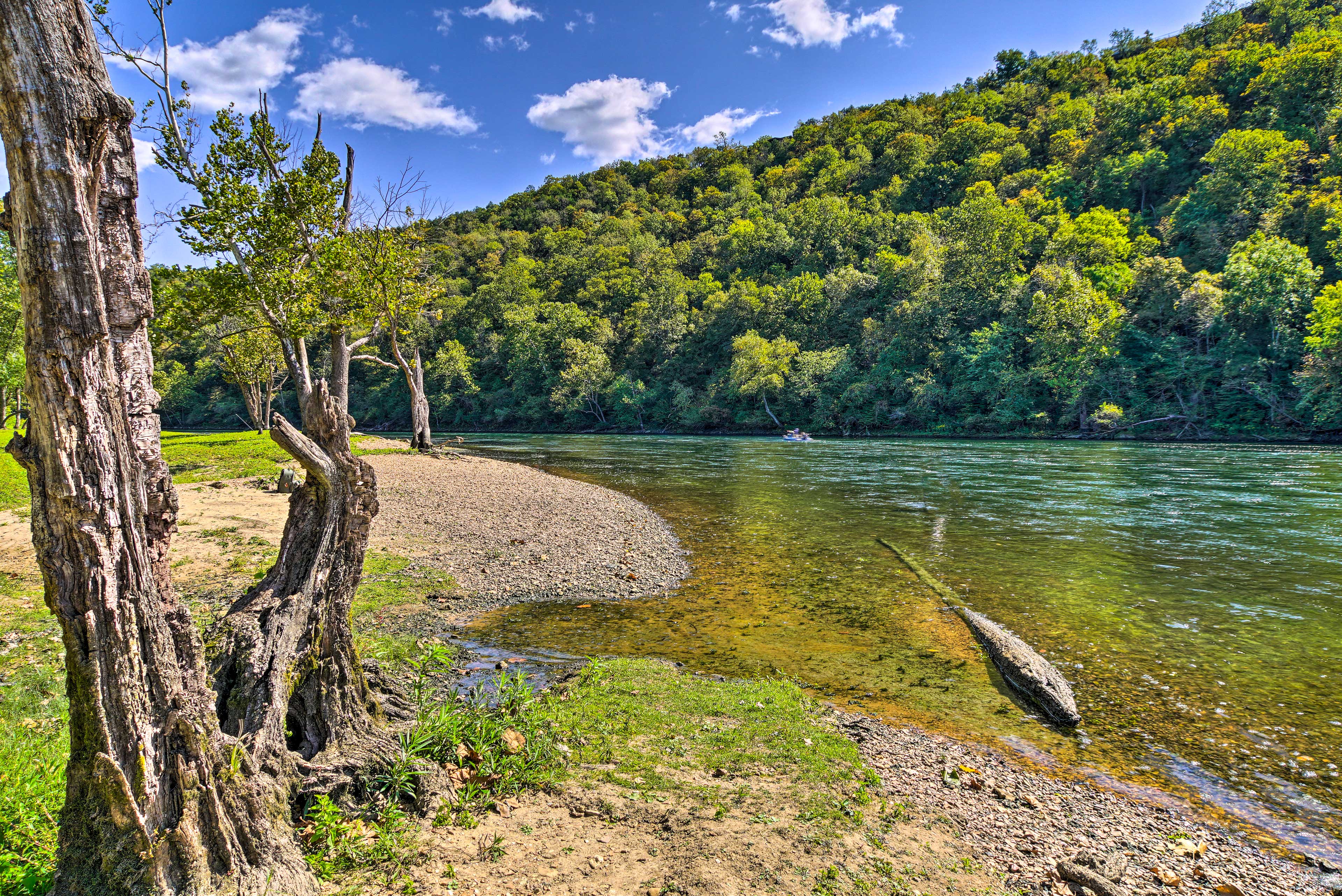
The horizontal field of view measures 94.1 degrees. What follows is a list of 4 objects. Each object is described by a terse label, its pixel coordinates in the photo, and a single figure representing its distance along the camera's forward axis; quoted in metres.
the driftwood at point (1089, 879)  3.56
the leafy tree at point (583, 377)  68.75
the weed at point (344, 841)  3.25
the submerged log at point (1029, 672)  5.99
